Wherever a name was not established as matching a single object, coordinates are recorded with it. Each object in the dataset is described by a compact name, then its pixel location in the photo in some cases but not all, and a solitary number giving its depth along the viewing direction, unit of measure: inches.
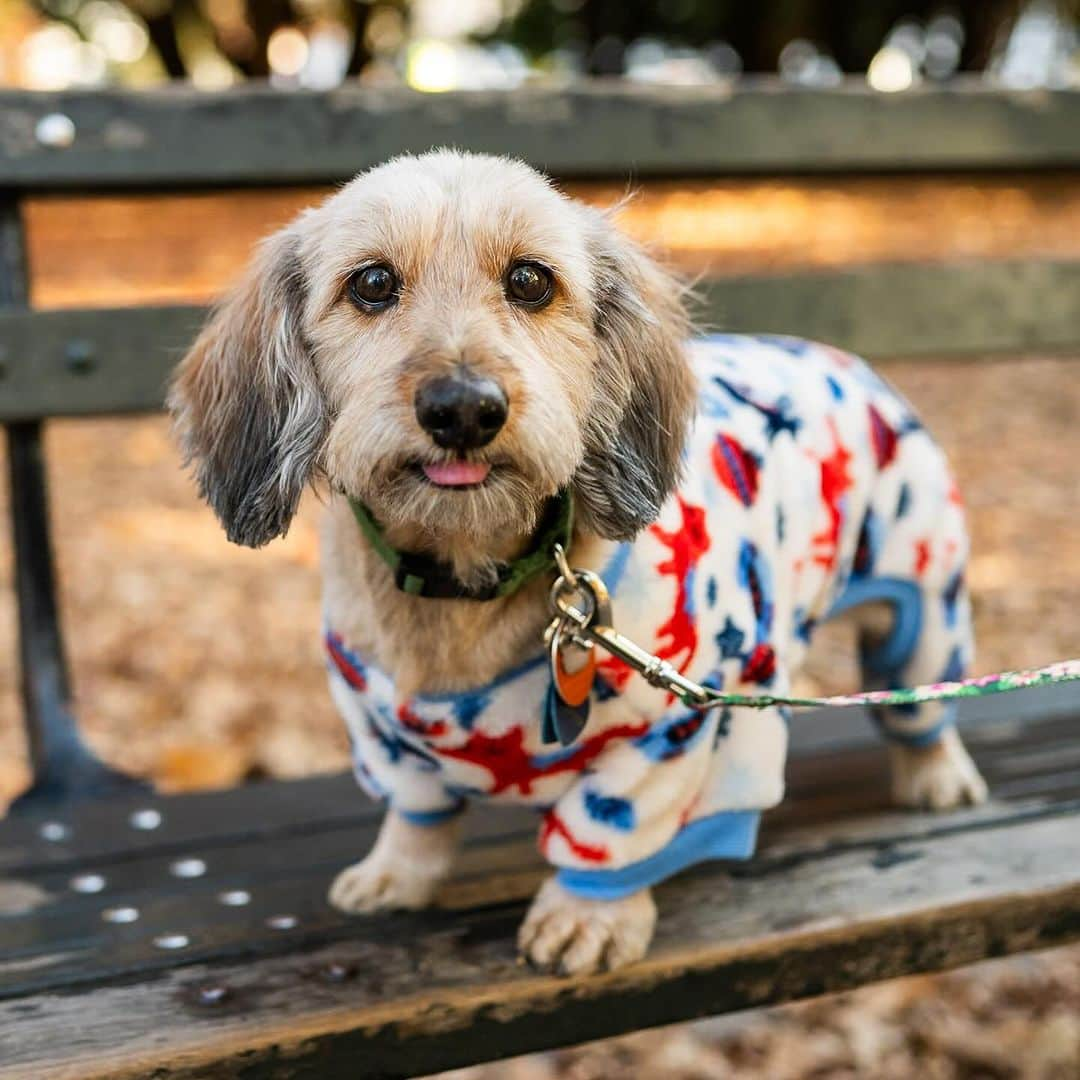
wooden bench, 22.9
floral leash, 21.7
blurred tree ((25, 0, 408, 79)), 159.9
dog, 20.7
